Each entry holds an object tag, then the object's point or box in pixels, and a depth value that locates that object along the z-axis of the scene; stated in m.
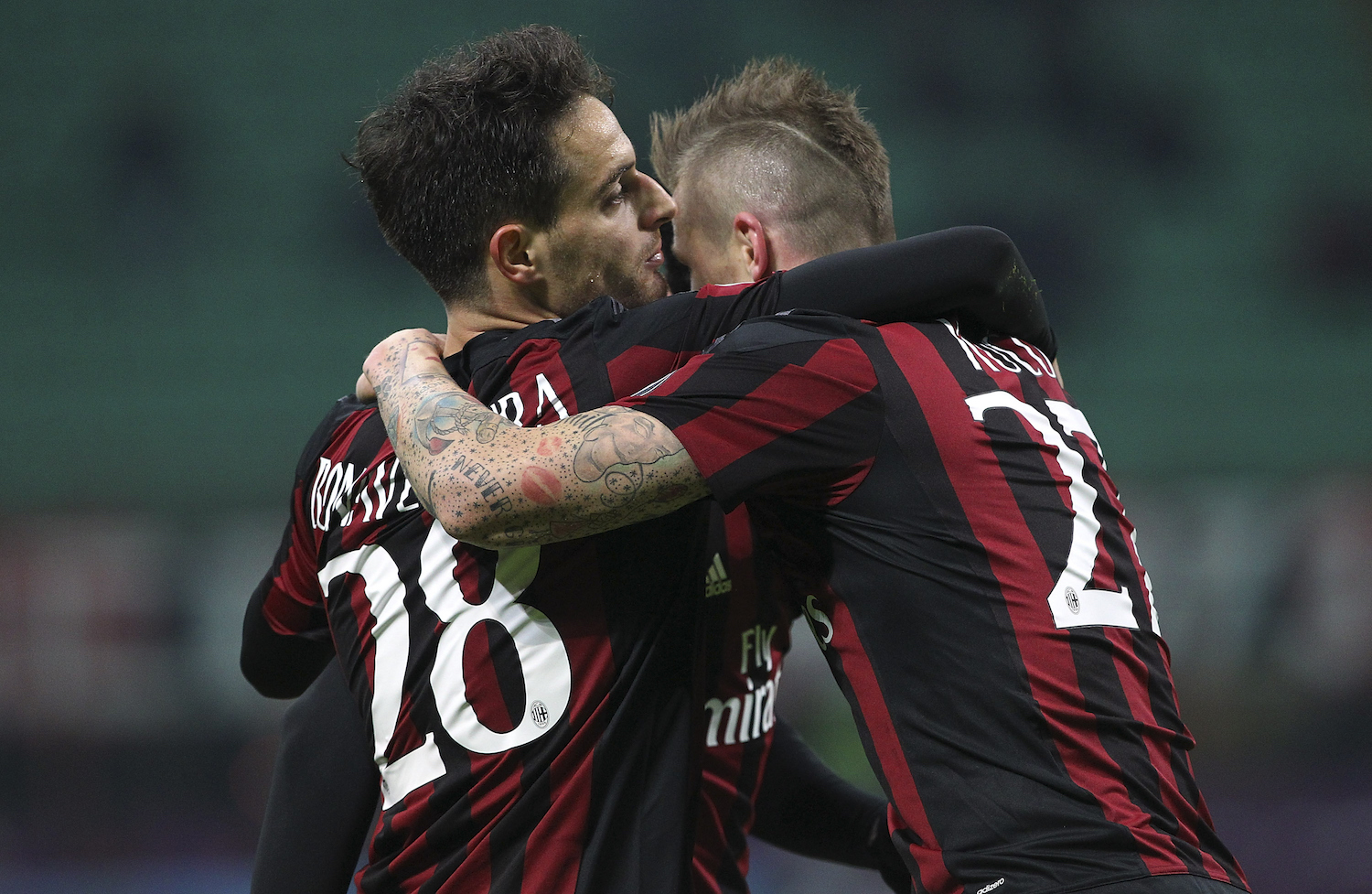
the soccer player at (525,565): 14.17
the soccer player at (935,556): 14.05
